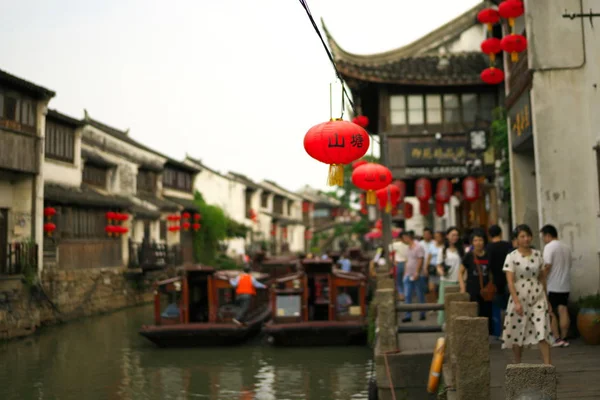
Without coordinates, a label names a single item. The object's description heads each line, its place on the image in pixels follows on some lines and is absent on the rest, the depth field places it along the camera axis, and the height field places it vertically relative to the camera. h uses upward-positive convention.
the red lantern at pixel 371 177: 12.14 +1.49
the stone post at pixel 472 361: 5.57 -0.78
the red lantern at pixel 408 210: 22.47 +1.68
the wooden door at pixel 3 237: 19.11 +0.92
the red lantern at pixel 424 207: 19.20 +1.58
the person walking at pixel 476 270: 9.27 -0.11
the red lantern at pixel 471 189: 17.91 +1.84
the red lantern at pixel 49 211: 21.11 +1.73
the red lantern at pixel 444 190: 18.22 +1.85
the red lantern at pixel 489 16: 12.96 +4.50
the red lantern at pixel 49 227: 21.05 +1.25
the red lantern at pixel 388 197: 16.25 +1.54
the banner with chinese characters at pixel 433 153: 17.88 +2.77
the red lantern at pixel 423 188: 18.08 +1.90
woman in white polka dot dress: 7.20 -0.38
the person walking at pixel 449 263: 10.74 -0.01
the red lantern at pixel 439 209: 19.73 +1.51
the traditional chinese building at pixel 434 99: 17.70 +4.22
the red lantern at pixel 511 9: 11.30 +4.05
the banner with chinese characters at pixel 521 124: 11.65 +2.41
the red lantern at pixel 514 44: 11.09 +3.42
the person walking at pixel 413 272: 12.88 -0.17
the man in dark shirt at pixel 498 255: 9.03 +0.08
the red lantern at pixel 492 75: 13.52 +3.60
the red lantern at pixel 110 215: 25.56 +1.92
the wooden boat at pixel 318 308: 14.93 -0.96
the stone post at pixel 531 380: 4.03 -0.68
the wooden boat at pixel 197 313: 15.33 -1.04
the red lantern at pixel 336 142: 8.14 +1.41
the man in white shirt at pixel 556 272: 8.77 -0.15
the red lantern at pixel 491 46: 12.72 +3.89
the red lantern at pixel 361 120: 17.38 +3.57
